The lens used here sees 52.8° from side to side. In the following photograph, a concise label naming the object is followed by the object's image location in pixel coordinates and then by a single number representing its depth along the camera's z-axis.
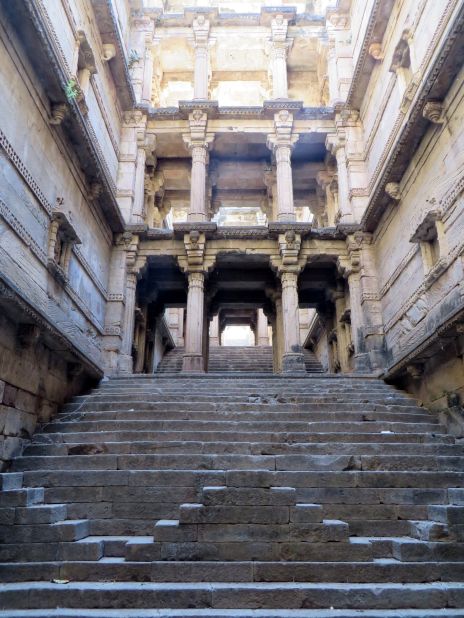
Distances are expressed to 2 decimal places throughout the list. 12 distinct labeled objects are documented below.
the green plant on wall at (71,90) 8.12
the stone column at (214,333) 21.73
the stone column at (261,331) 21.67
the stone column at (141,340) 14.38
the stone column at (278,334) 13.80
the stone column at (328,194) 15.13
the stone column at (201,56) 14.62
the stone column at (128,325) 11.59
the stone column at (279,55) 14.91
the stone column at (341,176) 13.10
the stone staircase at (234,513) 3.50
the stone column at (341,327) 13.84
